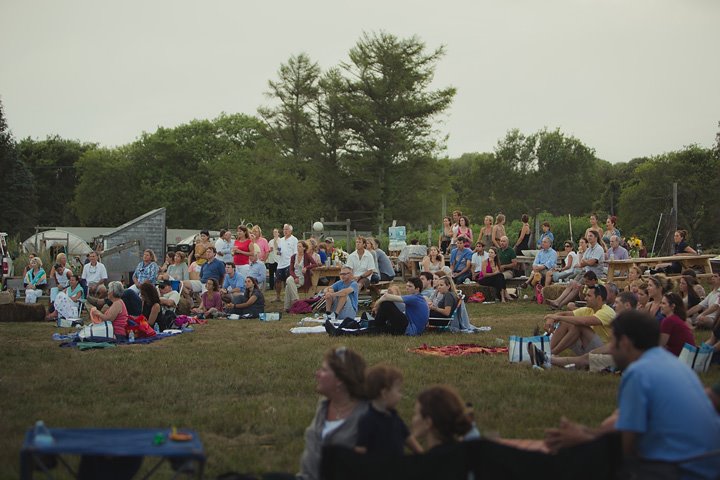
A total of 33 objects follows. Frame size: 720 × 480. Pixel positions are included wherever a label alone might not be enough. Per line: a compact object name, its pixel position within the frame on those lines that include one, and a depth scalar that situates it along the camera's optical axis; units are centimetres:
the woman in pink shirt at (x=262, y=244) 2220
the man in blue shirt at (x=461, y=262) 2102
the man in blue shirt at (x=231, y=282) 1905
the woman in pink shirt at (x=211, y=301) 1836
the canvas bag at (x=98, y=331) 1321
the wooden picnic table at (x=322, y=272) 2028
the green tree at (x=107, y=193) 7631
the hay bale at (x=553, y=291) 1886
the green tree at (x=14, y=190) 6009
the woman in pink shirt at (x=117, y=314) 1351
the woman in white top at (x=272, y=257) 2266
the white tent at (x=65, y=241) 4085
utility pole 2670
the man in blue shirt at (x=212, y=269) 1981
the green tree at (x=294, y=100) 5721
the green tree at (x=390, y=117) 5053
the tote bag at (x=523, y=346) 1045
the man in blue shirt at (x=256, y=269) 2055
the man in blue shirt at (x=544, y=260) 2039
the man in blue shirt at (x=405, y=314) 1379
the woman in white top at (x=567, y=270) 1947
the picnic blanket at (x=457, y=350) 1148
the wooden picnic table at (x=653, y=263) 1784
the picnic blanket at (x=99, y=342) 1286
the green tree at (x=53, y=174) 8088
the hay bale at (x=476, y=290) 2042
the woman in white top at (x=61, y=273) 1981
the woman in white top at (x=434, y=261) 1948
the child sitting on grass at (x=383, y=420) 485
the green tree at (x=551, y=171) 6625
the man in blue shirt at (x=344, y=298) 1611
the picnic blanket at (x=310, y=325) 1470
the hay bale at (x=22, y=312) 1834
